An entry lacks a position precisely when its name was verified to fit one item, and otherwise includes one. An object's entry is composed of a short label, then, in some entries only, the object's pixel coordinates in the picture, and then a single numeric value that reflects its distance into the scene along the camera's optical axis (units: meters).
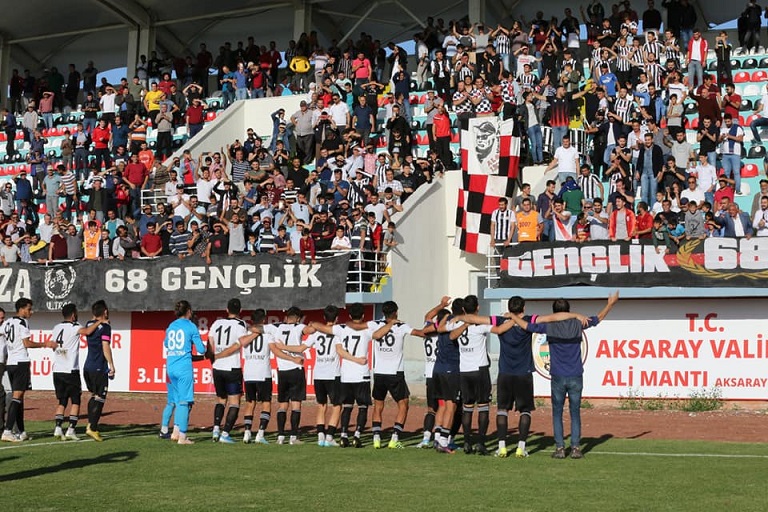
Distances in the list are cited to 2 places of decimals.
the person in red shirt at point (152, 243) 25.53
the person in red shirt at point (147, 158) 29.48
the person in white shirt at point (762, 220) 21.09
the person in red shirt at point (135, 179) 28.28
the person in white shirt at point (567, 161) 23.86
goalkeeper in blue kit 15.30
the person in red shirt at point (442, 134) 26.42
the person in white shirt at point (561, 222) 22.39
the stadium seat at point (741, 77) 28.59
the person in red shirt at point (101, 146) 31.14
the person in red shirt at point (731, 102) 24.98
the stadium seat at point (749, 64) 28.77
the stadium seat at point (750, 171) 24.81
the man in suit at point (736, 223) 20.89
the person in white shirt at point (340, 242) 23.61
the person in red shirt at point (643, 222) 21.66
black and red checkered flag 24.33
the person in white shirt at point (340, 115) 28.58
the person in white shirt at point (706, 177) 22.92
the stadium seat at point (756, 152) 25.12
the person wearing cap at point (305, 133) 28.66
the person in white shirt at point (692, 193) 22.25
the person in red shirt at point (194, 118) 31.78
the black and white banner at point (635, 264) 20.59
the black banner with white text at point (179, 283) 23.64
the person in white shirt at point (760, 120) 25.16
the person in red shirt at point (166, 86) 33.52
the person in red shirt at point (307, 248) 23.61
